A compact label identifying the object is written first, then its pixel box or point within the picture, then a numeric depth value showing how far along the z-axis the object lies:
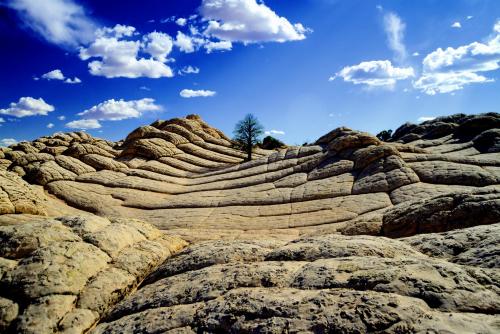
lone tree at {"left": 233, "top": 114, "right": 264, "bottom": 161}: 45.31
